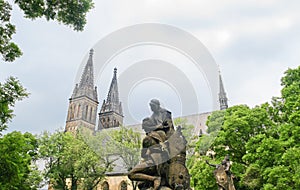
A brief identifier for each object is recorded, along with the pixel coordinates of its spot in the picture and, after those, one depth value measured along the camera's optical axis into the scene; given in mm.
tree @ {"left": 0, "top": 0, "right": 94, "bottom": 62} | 7324
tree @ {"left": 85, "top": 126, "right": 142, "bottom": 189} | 22953
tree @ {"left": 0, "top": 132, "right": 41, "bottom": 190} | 9508
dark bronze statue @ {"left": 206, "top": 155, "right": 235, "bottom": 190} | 11625
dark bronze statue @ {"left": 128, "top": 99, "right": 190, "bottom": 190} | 7156
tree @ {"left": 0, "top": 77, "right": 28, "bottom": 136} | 9016
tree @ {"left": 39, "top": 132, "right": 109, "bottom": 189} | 30516
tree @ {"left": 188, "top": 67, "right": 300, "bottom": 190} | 14452
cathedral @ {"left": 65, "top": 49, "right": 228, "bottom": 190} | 59244
